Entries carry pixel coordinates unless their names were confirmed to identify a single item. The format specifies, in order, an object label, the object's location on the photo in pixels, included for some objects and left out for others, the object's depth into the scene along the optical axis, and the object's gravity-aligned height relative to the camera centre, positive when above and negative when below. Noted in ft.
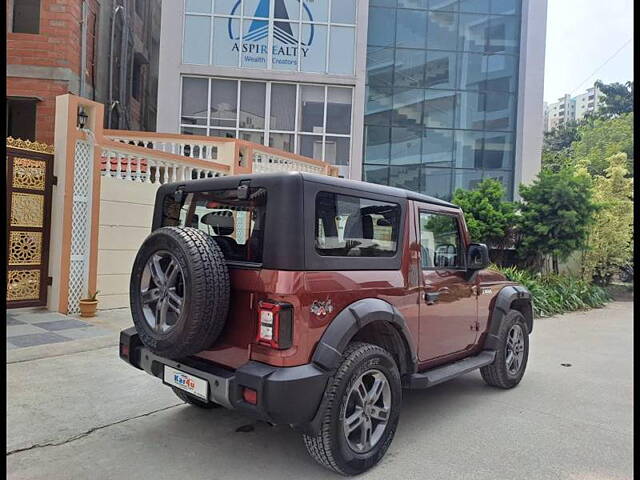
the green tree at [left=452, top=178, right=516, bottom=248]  41.29 +2.05
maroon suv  9.20 -1.56
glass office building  59.06 +17.40
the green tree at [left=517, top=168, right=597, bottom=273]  39.81 +2.09
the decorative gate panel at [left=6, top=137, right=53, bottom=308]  22.02 -0.18
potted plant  23.17 -4.17
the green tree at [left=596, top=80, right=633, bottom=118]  132.46 +39.66
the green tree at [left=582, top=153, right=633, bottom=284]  44.60 +1.18
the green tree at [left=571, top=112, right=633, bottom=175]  101.50 +24.05
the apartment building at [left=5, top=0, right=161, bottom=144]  35.37 +12.27
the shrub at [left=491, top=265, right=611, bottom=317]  34.55 -3.99
